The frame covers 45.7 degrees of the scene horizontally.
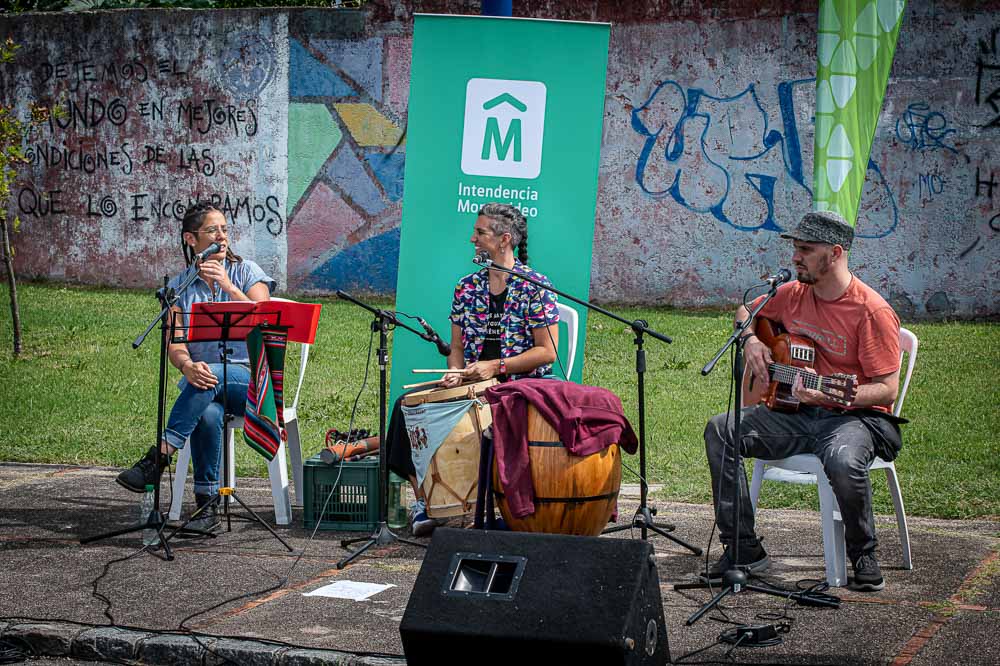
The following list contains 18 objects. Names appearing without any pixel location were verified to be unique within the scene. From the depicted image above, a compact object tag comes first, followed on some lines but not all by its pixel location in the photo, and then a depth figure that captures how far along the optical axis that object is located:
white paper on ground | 5.23
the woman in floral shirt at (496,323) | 6.40
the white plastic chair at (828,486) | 5.28
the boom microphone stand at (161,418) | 6.00
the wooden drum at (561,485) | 5.51
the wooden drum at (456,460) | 6.03
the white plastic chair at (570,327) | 6.80
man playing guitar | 5.34
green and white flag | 6.30
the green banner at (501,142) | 7.07
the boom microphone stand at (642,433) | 5.51
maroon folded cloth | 5.50
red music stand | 6.21
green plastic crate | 6.48
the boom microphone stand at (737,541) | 4.95
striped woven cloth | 6.20
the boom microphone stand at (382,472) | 5.80
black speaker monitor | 3.62
